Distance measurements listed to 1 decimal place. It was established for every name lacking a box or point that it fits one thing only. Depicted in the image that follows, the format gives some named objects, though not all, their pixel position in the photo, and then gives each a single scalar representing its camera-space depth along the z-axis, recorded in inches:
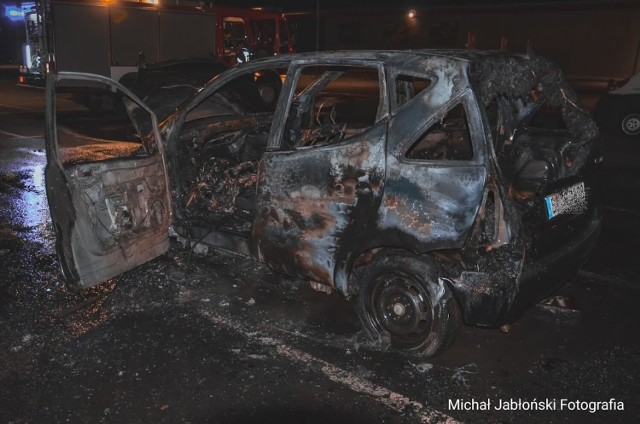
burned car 123.3
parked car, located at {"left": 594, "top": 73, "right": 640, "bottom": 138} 450.3
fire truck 558.3
